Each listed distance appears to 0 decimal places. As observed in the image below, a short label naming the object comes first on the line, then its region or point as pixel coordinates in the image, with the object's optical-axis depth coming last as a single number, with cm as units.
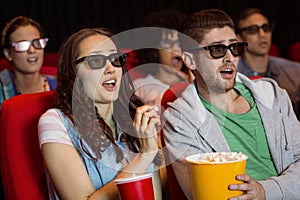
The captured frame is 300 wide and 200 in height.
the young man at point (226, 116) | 213
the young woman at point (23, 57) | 359
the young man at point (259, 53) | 409
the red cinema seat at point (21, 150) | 215
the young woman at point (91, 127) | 193
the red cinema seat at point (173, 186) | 217
